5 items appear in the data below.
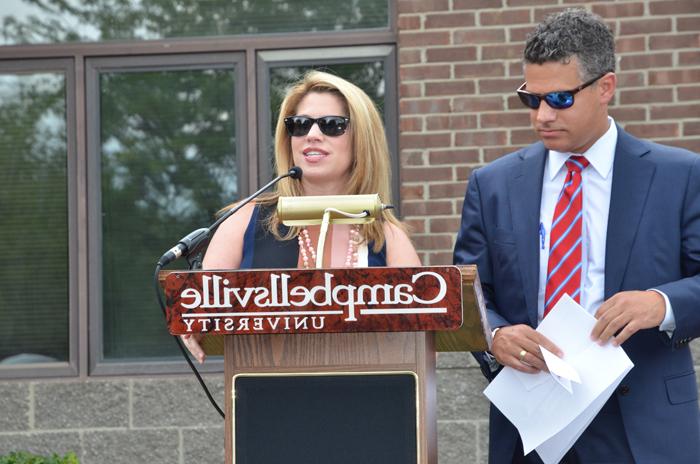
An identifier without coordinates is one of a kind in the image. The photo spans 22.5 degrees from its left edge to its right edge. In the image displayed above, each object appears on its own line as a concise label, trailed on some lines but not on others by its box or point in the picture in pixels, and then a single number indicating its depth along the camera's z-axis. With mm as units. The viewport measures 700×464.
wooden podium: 3897
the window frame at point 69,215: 9939
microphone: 4273
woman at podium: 5374
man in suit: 5066
